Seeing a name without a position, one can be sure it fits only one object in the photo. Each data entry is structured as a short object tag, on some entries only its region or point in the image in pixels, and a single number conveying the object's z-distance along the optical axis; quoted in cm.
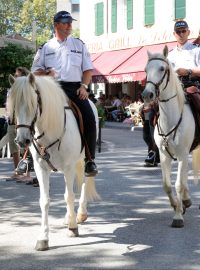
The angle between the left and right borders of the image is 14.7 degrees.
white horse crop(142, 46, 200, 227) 909
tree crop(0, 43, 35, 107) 3255
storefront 3696
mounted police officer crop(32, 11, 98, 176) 901
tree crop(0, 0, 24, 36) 8317
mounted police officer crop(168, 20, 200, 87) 1014
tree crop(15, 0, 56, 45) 8537
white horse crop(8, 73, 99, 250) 723
